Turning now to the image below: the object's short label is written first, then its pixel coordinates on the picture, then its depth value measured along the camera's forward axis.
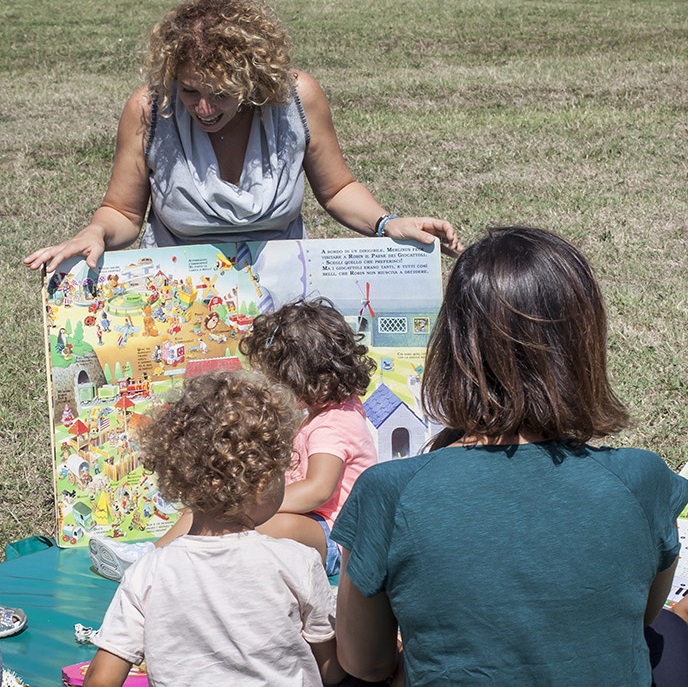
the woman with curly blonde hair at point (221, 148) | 3.02
